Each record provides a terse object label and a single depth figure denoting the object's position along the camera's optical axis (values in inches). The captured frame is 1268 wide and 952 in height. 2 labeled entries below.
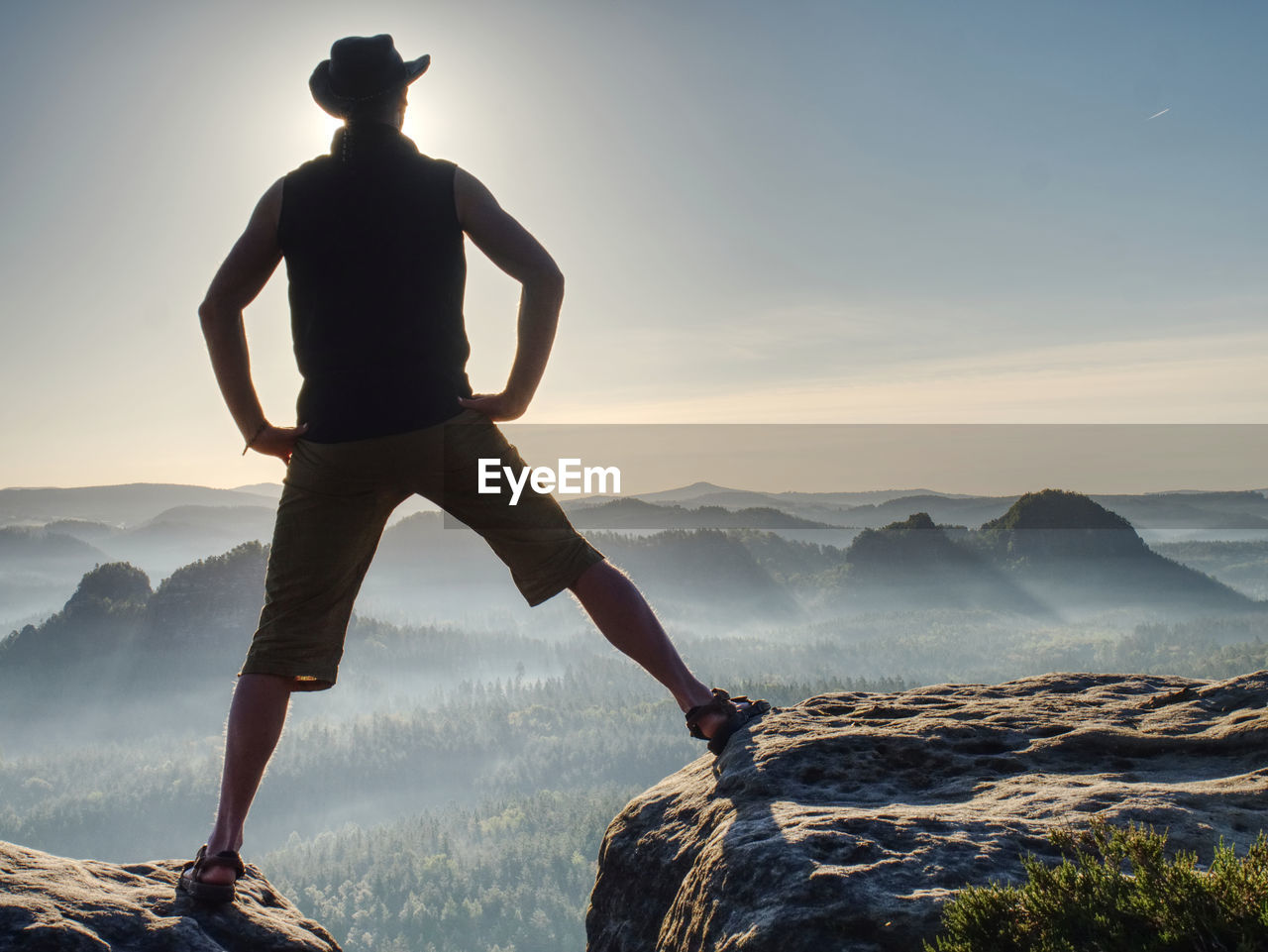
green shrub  78.0
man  157.5
